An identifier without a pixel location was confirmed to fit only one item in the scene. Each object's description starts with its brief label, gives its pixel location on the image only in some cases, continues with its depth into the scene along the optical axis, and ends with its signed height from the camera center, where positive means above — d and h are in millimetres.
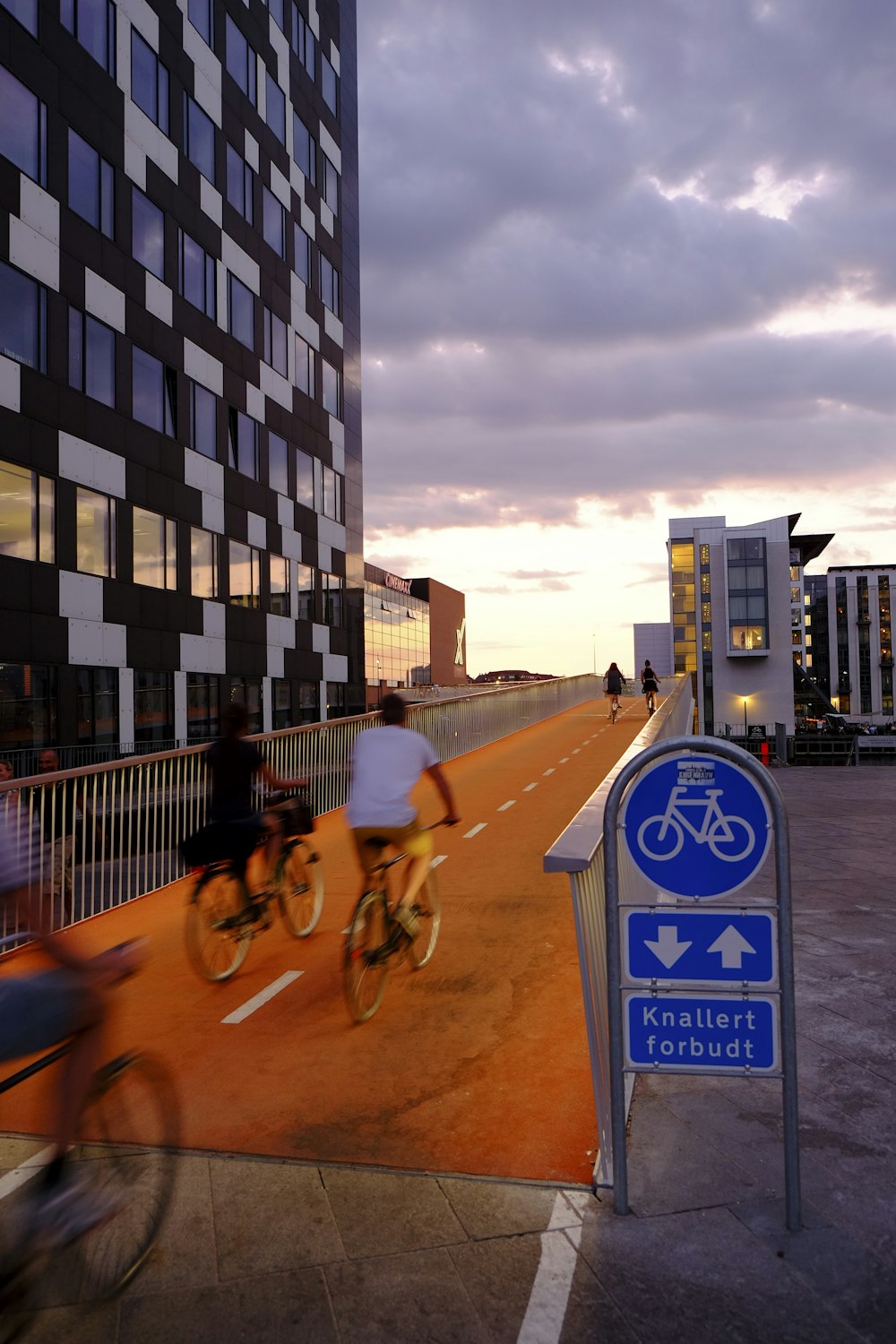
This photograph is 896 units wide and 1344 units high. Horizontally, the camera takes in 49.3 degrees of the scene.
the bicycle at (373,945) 5754 -1588
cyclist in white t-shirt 6145 -649
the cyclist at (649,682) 31562 +31
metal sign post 3668 -968
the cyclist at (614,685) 32344 -75
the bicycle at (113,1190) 2965 -1678
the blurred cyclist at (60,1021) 2838 -998
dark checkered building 18719 +7828
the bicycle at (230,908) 6570 -1549
